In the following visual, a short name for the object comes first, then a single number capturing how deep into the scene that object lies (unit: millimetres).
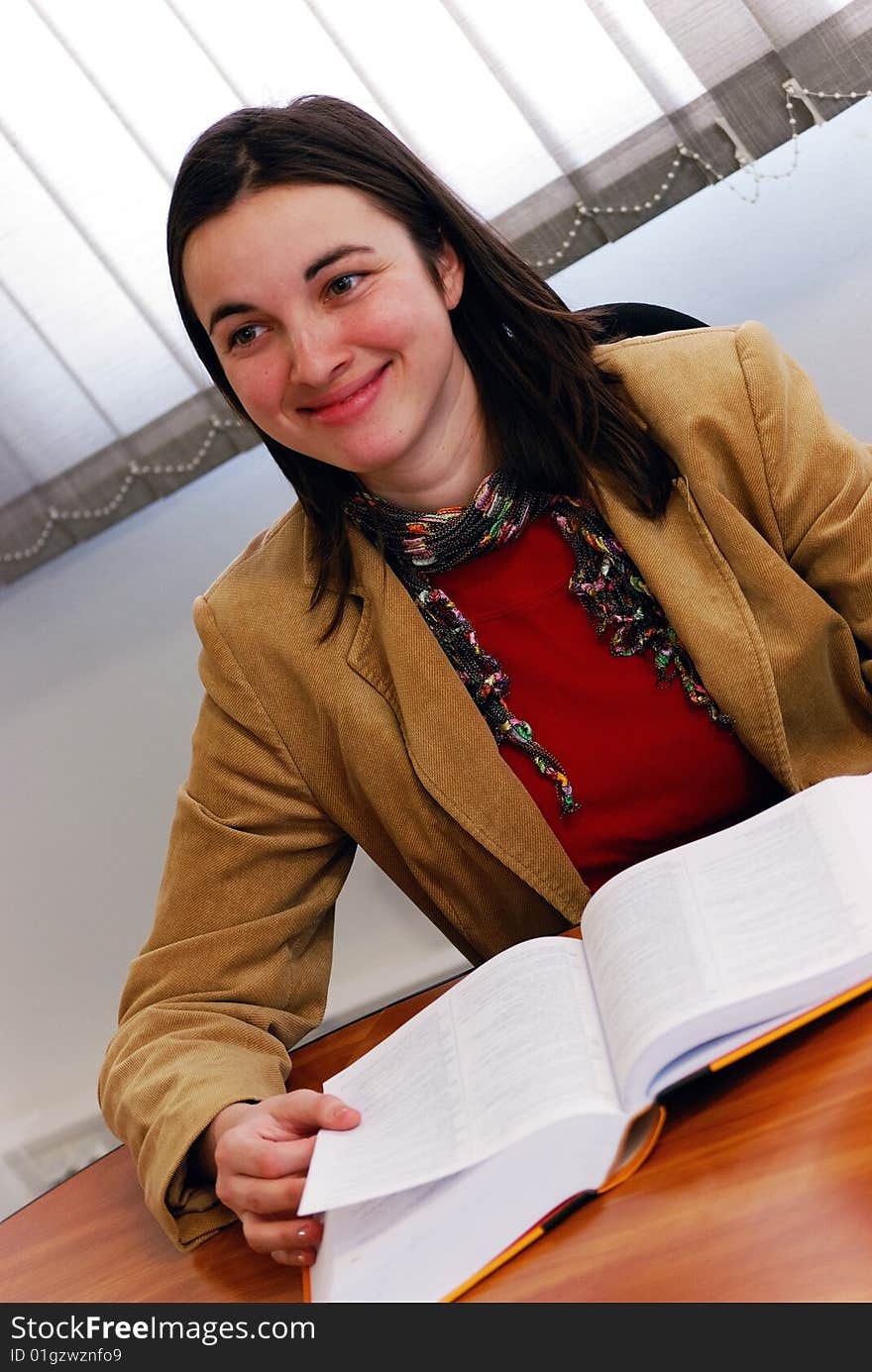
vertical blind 1561
